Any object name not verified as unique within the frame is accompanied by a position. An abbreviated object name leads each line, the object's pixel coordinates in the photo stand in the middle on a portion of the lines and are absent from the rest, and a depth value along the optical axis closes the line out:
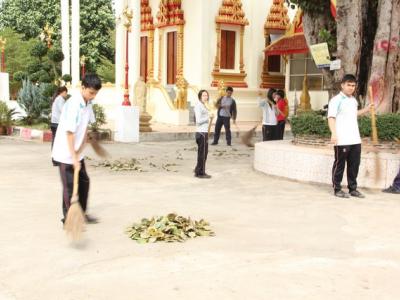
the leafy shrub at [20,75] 24.65
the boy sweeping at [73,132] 5.83
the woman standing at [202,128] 9.86
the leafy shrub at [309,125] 10.05
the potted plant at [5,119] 18.78
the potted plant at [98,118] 16.72
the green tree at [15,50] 38.69
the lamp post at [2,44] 24.82
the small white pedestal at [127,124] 16.38
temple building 22.44
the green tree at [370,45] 9.88
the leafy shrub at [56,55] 18.85
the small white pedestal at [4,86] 24.03
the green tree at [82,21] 38.66
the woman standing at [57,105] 11.68
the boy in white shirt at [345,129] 8.02
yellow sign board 10.71
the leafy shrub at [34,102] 18.97
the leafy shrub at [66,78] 19.12
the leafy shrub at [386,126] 9.20
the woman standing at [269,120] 13.28
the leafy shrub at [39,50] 19.61
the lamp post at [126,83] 16.55
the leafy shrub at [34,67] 20.36
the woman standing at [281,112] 13.72
